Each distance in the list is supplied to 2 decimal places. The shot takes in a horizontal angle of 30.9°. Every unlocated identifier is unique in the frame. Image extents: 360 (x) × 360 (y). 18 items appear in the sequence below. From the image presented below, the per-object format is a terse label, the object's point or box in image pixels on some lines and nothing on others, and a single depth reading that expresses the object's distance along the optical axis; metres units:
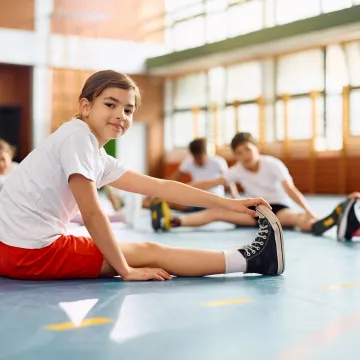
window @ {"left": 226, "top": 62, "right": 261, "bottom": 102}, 13.93
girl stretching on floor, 2.52
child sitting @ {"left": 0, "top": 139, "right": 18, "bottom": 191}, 5.38
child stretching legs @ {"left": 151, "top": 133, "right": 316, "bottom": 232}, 5.29
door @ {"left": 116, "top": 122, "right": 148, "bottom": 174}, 16.14
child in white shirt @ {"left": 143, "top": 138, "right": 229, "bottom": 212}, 6.82
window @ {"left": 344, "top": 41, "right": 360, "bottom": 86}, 11.76
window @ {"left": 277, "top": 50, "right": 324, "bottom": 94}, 12.48
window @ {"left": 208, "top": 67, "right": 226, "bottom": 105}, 14.80
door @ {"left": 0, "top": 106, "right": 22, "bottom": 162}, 14.95
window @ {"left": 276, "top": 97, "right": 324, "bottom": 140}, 12.48
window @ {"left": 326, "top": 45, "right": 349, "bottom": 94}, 12.06
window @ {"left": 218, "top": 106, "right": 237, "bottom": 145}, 14.48
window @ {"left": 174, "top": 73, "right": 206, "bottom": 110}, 15.41
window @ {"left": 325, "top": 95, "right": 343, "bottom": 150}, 12.16
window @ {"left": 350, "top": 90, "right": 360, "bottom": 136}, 11.88
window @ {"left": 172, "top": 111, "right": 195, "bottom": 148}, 15.92
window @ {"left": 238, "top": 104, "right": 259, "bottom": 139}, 13.89
